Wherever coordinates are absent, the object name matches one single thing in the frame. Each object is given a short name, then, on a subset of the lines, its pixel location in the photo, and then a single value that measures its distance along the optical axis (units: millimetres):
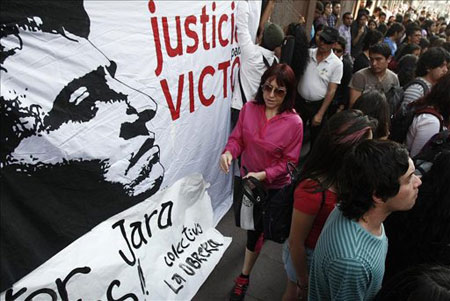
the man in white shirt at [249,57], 2486
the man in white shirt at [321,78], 3059
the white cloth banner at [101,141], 1247
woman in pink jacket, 2025
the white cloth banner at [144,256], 1392
